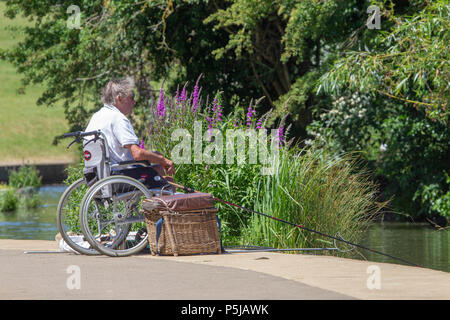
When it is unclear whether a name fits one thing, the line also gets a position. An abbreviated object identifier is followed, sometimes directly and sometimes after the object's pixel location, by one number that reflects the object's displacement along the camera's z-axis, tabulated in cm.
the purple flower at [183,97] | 1958
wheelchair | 1516
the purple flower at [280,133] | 1964
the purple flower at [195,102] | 1934
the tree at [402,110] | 2539
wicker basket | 1530
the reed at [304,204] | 1784
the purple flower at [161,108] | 1950
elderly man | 1528
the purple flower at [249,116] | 1966
